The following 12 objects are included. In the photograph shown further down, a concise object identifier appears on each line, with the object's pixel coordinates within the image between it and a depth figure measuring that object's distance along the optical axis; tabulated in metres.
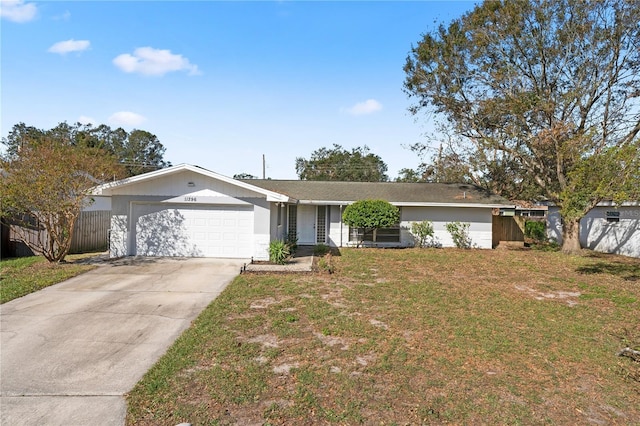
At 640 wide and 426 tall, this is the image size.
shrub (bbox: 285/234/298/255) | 15.01
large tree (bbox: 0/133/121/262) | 9.68
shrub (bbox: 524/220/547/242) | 21.35
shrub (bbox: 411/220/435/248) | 16.94
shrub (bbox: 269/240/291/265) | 11.56
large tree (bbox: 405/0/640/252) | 14.27
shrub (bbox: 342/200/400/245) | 15.59
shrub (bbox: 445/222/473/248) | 17.03
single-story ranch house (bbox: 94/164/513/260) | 12.28
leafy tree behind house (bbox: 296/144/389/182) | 50.00
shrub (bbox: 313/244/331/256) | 14.60
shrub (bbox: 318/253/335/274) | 10.70
